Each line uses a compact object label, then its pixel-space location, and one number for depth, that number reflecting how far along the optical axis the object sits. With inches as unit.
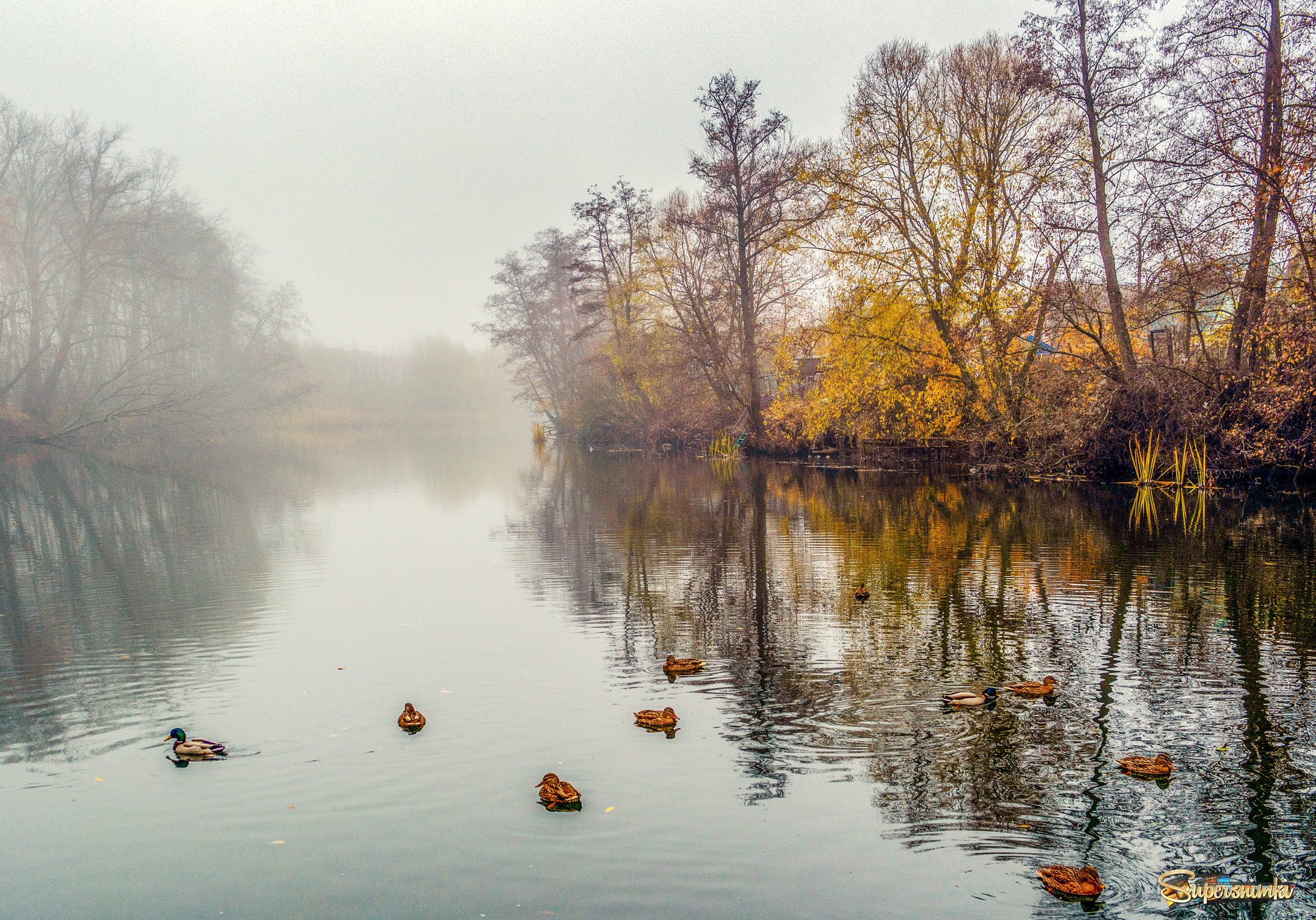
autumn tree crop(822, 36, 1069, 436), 916.6
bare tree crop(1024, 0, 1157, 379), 802.8
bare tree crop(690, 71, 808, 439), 1194.6
